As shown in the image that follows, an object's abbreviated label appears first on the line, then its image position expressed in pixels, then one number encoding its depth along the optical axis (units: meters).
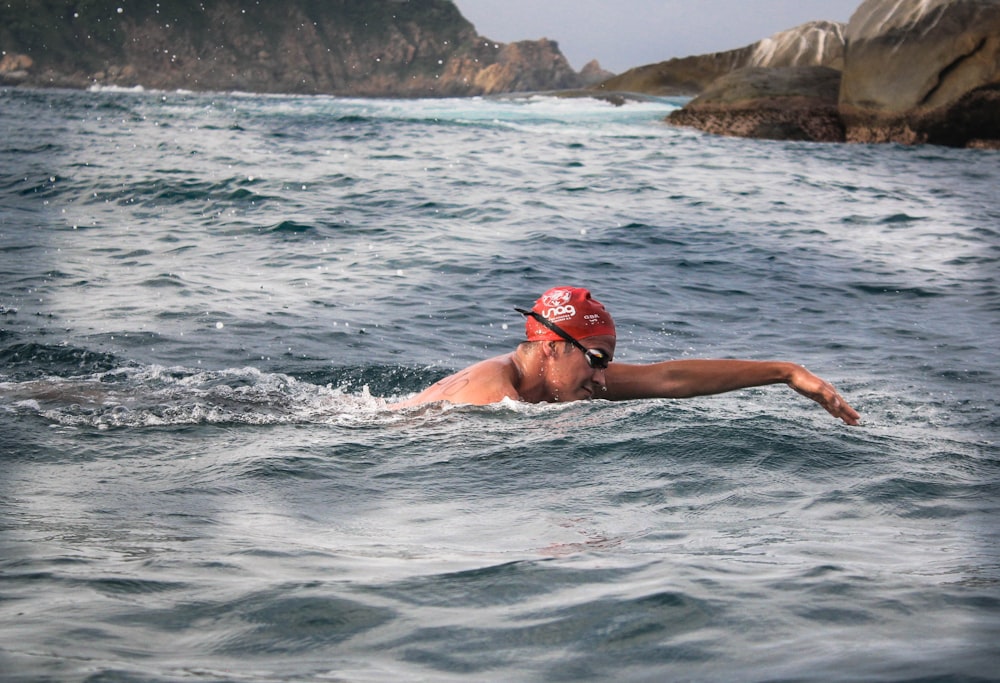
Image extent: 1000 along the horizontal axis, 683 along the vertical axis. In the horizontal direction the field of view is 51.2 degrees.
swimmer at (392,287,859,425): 5.94
